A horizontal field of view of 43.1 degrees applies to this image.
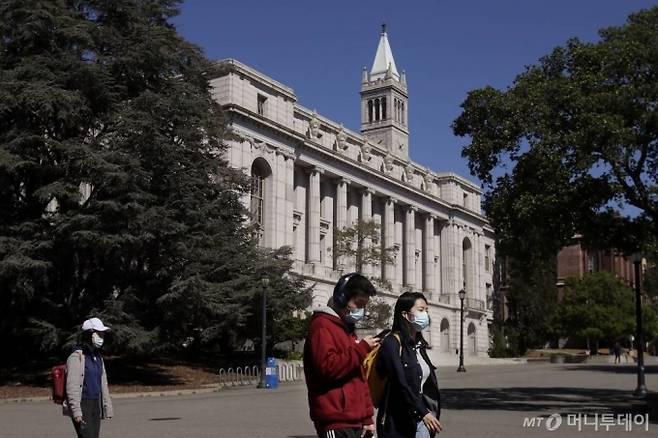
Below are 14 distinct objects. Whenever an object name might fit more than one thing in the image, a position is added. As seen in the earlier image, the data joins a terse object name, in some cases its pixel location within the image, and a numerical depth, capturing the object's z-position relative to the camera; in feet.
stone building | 195.93
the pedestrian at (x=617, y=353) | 217.77
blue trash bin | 106.32
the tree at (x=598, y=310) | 255.09
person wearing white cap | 29.96
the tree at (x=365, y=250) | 179.11
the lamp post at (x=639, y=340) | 78.18
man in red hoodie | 19.51
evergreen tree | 97.09
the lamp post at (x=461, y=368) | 163.67
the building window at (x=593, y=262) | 350.43
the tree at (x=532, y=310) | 305.53
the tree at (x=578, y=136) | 69.31
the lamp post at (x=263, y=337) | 106.63
